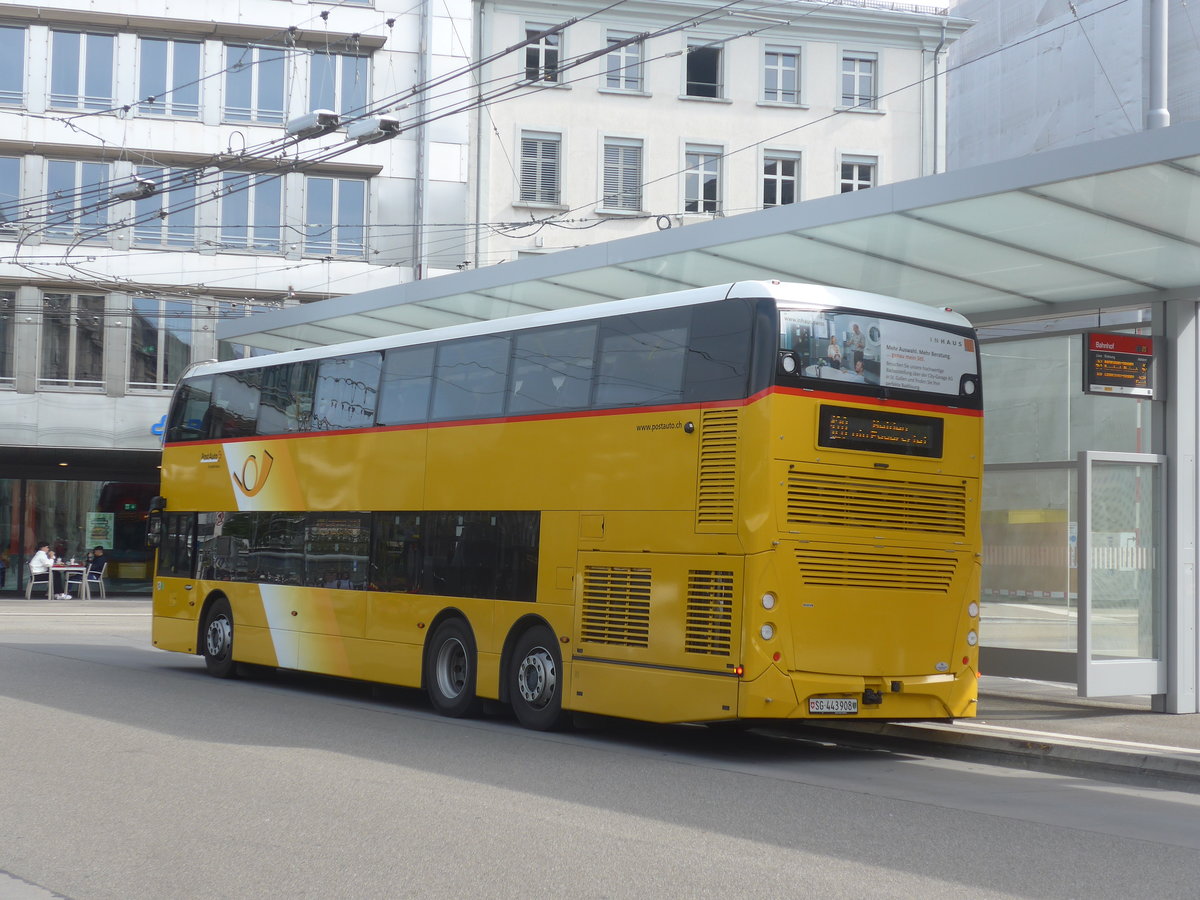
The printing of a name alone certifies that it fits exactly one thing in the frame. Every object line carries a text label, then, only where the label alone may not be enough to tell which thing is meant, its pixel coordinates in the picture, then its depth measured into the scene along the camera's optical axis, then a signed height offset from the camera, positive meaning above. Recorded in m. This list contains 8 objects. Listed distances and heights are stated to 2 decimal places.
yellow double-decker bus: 11.57 +0.11
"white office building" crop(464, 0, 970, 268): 39.94 +11.21
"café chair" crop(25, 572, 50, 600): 39.38 -1.92
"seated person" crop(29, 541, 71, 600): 38.94 -1.37
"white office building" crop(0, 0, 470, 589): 38.25 +8.64
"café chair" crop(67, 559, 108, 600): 39.80 -1.92
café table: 39.09 -1.74
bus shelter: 12.41 +2.25
